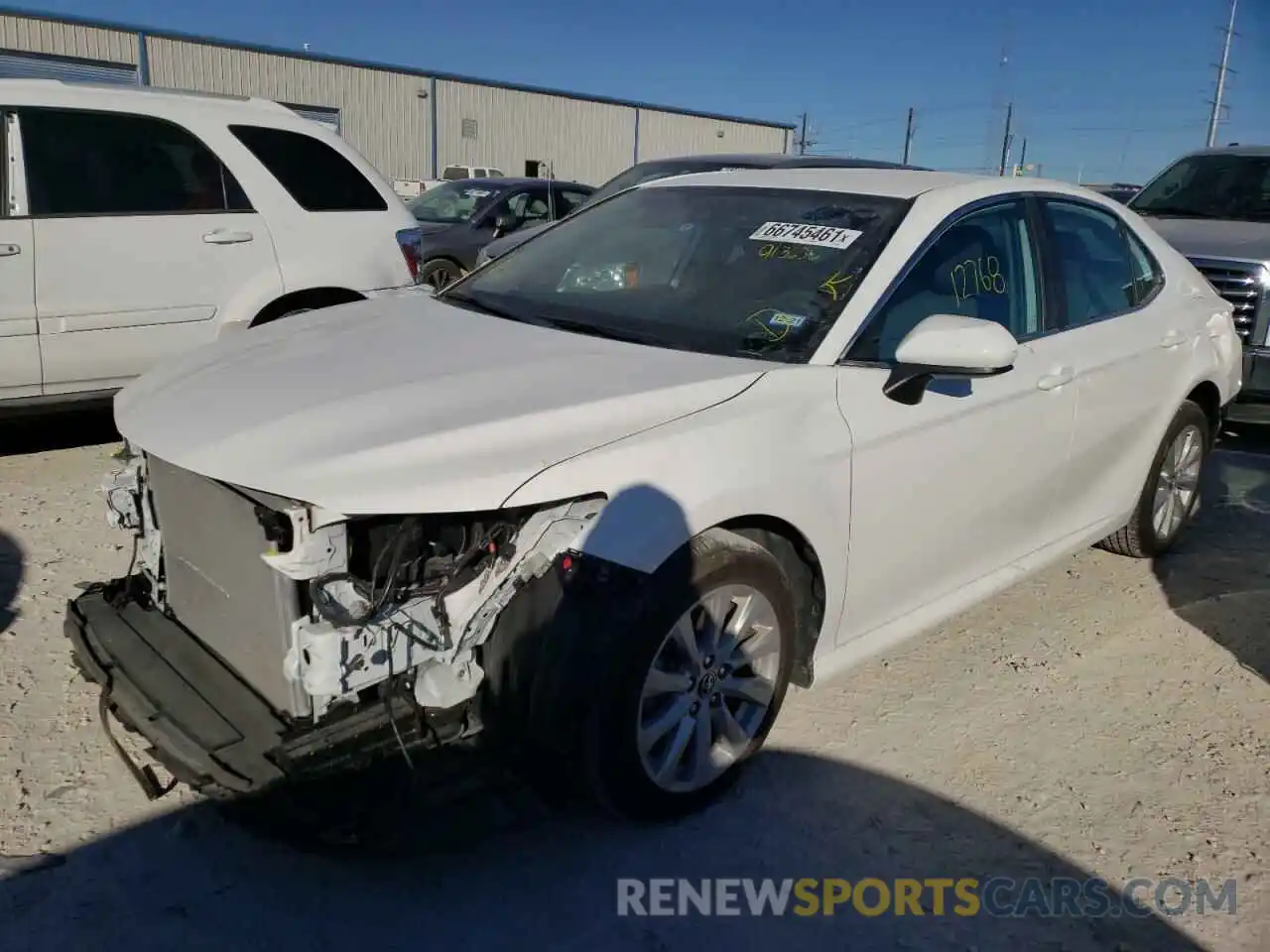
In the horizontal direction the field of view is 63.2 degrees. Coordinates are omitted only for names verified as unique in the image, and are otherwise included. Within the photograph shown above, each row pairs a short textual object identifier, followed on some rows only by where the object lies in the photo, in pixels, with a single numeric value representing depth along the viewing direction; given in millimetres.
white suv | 5191
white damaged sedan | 2316
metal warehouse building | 23141
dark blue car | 11945
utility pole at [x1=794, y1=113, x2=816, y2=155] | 34650
